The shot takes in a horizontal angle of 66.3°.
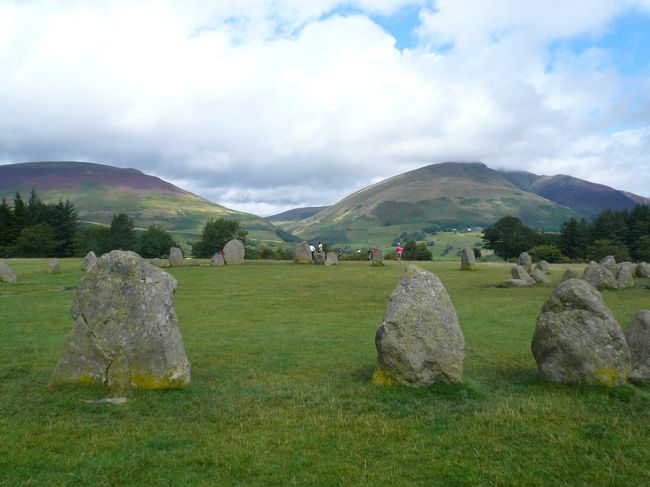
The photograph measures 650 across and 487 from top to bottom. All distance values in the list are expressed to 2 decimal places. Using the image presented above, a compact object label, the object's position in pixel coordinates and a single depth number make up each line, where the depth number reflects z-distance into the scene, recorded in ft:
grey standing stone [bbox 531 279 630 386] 35.29
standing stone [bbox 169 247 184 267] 162.09
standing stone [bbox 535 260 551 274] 149.50
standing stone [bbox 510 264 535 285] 122.52
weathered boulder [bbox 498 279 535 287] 116.78
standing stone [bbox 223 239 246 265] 171.42
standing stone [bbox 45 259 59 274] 140.46
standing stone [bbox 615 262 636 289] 108.27
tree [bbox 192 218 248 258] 291.38
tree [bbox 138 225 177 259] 288.65
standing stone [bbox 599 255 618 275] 114.70
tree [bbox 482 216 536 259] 289.94
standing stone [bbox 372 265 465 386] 36.04
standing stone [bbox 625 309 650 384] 38.14
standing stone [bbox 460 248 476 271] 164.03
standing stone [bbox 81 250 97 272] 144.42
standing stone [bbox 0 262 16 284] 116.16
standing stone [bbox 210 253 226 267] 165.99
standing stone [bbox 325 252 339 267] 172.86
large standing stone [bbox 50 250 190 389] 36.19
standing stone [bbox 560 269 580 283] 114.11
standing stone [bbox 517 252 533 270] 171.01
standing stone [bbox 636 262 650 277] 129.70
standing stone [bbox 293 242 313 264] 181.68
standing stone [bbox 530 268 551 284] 123.85
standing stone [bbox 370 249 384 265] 175.63
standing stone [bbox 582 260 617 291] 107.14
